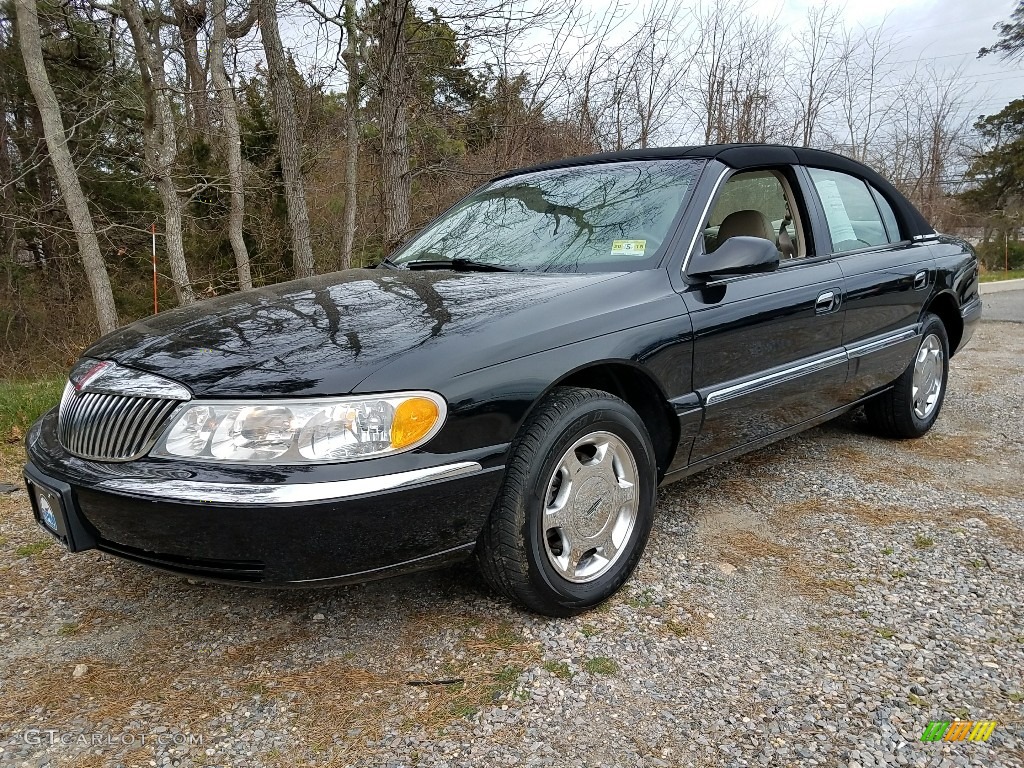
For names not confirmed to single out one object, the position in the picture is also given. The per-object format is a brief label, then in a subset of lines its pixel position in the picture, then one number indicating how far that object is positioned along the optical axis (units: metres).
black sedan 1.83
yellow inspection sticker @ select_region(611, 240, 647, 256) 2.71
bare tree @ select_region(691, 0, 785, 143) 11.55
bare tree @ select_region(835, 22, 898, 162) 13.26
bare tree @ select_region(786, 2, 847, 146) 12.46
